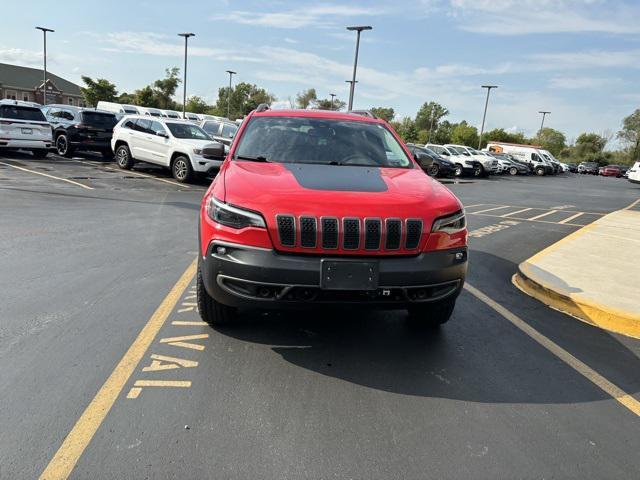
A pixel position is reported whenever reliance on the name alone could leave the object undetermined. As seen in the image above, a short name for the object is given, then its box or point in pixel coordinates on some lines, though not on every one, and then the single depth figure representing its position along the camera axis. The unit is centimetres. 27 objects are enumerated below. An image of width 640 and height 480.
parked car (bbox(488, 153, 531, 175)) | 3909
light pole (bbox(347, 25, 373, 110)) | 3092
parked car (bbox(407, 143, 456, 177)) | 2549
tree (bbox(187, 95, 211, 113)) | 8144
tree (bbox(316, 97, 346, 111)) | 6656
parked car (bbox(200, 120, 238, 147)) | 2015
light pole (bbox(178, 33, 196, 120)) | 3731
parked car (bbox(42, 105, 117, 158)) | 1805
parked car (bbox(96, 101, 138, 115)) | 3288
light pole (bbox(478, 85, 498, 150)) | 5191
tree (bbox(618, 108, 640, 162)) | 8581
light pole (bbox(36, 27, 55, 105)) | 4228
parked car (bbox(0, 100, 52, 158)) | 1602
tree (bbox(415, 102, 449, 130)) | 10319
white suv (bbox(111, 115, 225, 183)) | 1426
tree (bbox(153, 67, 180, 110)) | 6838
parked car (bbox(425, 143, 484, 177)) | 3003
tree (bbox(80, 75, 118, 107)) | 5997
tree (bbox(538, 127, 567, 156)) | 10606
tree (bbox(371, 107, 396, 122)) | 10559
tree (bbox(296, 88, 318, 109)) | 7638
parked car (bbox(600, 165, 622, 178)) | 5636
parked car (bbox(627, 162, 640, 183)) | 2878
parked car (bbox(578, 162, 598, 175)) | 6200
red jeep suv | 324
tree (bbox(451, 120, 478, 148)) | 8588
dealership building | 7575
